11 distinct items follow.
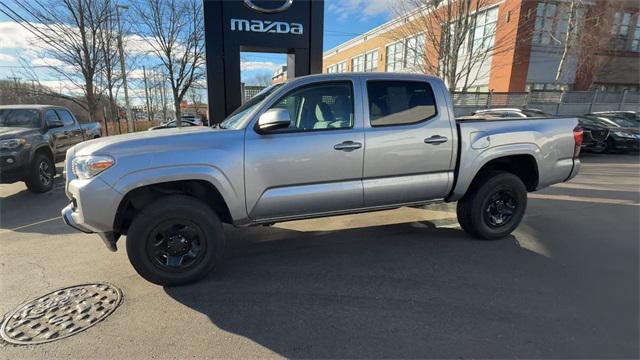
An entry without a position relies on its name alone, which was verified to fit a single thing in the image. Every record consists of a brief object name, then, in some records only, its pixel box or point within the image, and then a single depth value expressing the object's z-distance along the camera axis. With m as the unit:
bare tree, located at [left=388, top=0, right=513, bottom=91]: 15.10
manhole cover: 2.68
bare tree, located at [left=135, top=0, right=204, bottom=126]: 19.23
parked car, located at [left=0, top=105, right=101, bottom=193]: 6.38
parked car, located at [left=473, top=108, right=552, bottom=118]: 10.51
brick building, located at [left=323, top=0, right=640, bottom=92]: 18.33
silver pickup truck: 3.11
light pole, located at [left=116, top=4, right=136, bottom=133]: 17.43
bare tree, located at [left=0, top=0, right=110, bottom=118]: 15.91
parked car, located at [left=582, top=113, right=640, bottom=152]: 12.23
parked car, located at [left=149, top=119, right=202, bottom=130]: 18.85
